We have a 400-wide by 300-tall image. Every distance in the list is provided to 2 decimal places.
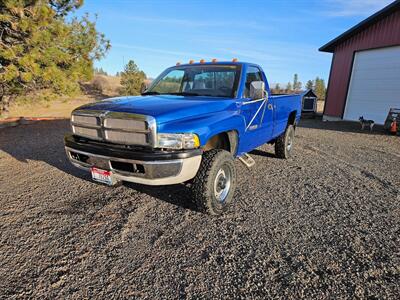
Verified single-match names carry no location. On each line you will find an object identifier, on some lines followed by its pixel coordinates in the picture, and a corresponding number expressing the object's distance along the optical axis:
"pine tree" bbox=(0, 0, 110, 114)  6.54
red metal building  11.67
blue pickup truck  2.78
